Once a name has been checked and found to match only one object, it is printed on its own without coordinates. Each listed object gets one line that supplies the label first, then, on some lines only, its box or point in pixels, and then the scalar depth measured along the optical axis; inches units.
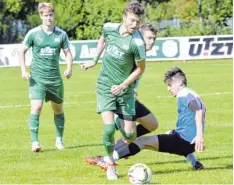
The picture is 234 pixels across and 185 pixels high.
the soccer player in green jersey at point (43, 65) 822.8
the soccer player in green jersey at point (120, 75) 633.4
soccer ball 602.5
